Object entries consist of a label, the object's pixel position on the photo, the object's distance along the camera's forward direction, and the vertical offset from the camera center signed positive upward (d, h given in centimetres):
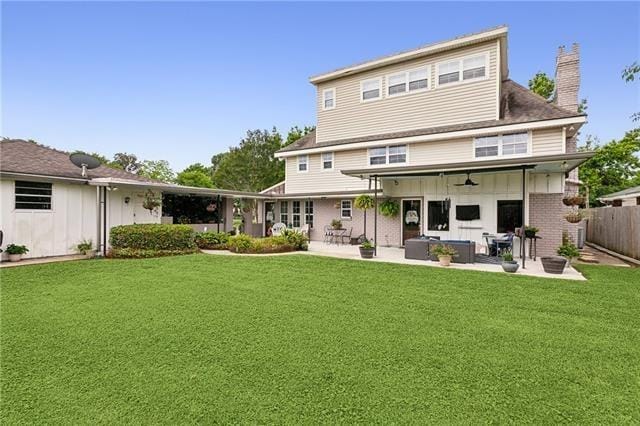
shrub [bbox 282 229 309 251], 1275 -111
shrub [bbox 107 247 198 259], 1055 -138
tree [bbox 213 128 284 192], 3603 +565
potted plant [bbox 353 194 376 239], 1311 +43
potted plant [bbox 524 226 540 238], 1048 -63
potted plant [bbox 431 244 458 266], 917 -119
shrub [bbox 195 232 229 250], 1285 -117
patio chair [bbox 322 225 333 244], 1588 -108
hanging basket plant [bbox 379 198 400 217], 1375 +24
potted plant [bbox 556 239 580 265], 873 -106
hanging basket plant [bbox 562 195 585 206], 945 +36
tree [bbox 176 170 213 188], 3427 +345
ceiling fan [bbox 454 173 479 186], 1126 +110
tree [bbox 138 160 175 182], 3778 +501
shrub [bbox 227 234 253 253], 1208 -121
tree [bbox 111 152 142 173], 4772 +767
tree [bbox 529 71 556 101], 2281 +927
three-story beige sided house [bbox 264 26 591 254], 1112 +288
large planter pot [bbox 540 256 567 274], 803 -129
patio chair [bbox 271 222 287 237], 1696 -79
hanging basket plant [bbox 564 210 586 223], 939 -15
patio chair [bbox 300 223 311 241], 1645 -87
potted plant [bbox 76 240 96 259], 1078 -127
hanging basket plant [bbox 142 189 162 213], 1295 +44
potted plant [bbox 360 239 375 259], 1056 -127
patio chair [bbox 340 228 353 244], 1545 -114
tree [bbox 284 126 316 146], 3183 +809
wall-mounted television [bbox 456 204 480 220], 1207 +3
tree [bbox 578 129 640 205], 2639 +380
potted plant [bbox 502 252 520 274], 821 -134
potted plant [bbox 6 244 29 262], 936 -118
